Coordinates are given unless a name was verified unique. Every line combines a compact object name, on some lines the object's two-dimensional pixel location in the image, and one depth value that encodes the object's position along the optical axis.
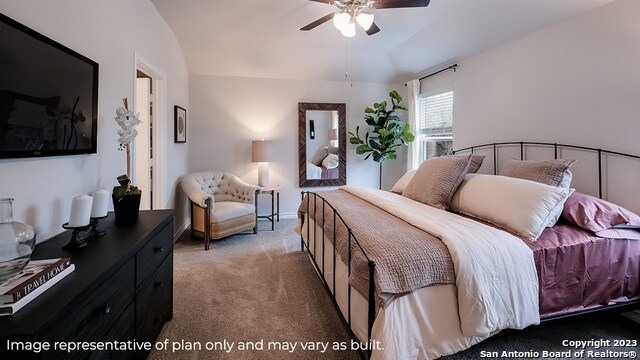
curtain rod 3.86
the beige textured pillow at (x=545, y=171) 2.12
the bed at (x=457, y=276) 1.34
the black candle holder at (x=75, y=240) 1.32
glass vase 0.98
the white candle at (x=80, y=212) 1.37
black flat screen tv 1.19
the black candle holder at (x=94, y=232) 1.45
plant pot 1.74
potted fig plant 4.70
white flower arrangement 1.88
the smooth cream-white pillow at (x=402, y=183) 3.22
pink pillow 1.82
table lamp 4.52
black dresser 0.82
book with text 0.84
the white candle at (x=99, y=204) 1.60
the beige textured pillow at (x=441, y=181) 2.45
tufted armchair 3.51
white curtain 4.75
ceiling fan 2.21
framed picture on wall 3.76
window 4.17
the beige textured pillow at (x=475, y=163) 2.81
